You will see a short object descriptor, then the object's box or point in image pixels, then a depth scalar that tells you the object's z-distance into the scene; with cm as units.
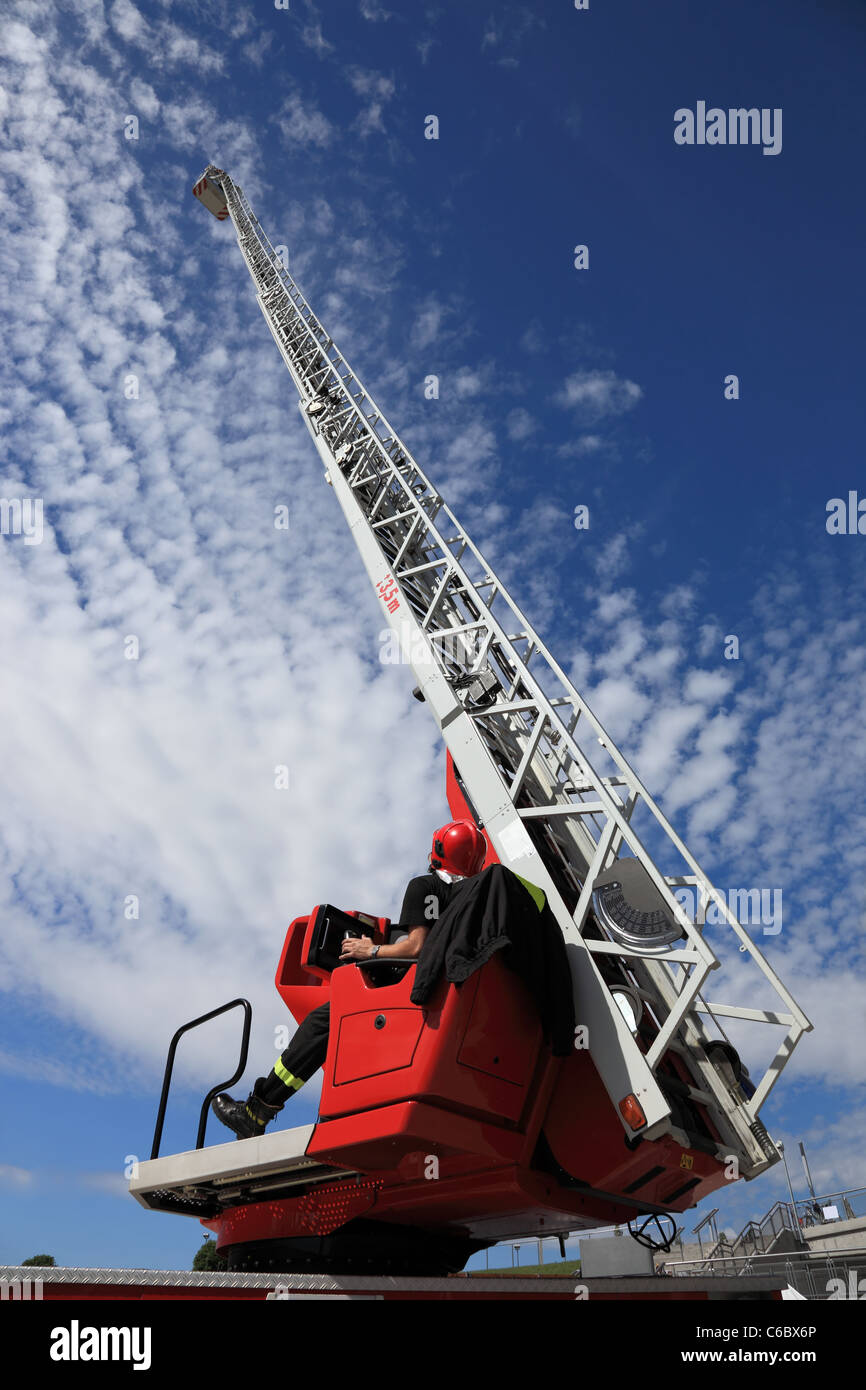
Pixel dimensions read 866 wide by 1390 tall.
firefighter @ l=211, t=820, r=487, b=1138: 540
